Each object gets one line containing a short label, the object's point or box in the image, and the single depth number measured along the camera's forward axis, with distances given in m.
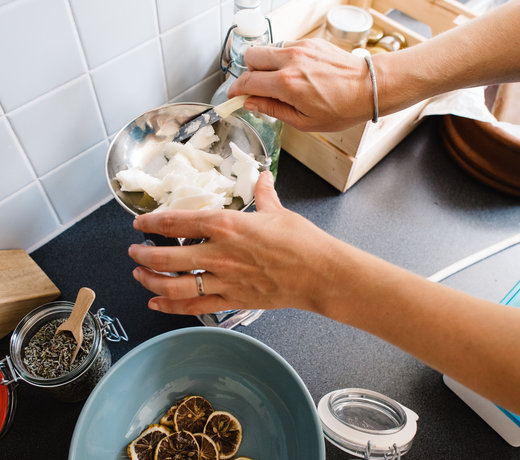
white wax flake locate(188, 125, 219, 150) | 0.51
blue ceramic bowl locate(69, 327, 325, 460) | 0.43
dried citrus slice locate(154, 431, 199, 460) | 0.47
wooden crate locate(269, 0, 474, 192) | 0.69
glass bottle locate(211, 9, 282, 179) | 0.53
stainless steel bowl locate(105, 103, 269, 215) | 0.47
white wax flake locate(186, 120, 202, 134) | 0.51
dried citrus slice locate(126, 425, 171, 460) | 0.46
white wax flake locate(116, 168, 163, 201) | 0.46
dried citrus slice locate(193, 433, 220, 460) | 0.47
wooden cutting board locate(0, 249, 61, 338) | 0.54
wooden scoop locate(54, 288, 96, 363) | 0.47
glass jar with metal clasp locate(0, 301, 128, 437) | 0.46
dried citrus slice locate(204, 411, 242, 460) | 0.48
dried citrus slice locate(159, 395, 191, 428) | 0.49
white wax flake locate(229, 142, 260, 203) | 0.45
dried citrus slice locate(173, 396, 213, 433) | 0.49
